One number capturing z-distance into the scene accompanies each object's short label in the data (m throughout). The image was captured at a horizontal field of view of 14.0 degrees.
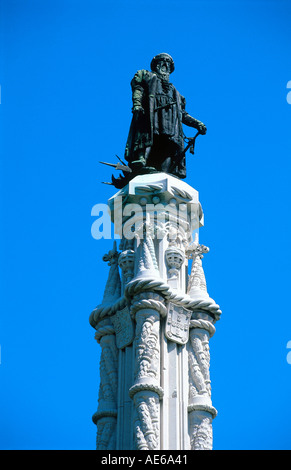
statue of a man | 33.91
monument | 28.86
